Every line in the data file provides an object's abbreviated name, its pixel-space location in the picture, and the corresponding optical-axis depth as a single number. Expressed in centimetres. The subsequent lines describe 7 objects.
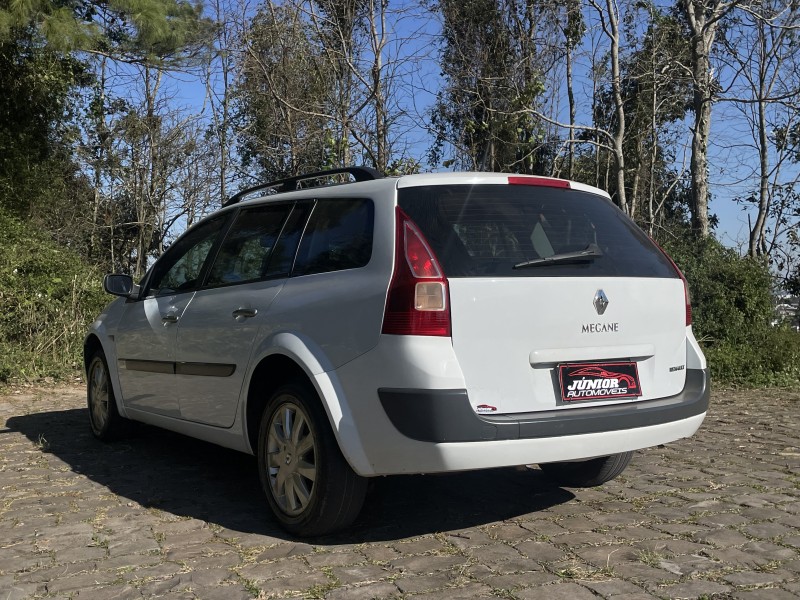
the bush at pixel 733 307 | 1154
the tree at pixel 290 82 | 1327
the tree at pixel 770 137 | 2289
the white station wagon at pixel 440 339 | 366
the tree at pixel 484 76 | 1457
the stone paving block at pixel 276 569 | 366
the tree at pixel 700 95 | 1424
